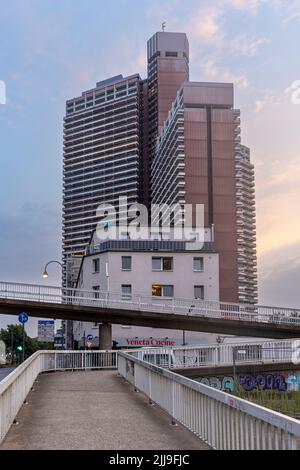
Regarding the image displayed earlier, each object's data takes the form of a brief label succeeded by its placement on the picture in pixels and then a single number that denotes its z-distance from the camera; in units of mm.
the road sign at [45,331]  32362
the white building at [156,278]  60250
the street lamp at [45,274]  46588
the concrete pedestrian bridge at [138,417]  6816
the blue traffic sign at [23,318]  32000
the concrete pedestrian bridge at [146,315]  43875
